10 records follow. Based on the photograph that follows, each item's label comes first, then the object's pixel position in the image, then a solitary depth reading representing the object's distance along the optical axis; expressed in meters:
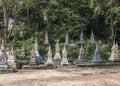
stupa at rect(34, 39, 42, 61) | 21.26
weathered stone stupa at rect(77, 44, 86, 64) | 20.08
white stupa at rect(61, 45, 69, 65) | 20.32
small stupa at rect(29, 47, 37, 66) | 19.76
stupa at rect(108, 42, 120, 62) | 21.36
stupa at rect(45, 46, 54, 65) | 19.69
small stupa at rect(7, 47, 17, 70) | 19.37
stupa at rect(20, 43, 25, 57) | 22.81
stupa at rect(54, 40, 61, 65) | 20.95
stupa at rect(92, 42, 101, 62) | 20.46
